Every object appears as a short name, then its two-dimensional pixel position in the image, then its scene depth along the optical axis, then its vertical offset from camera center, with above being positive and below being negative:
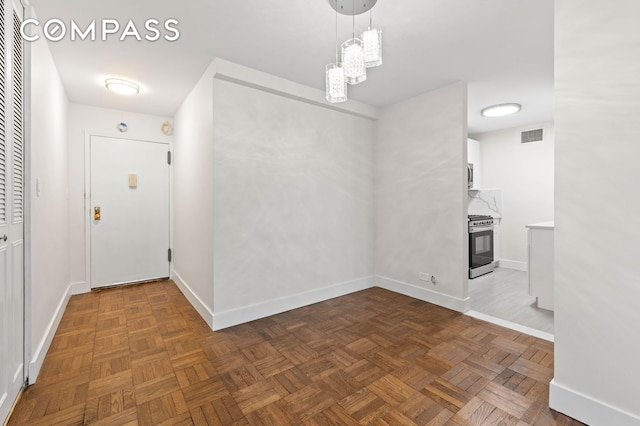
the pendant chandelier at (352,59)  1.48 +0.82
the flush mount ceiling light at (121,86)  2.89 +1.32
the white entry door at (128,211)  3.74 +0.01
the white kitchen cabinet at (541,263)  3.06 -0.57
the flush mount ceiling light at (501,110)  3.74 +1.38
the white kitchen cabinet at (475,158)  4.99 +0.95
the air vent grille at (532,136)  4.68 +1.26
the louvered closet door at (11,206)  1.46 +0.03
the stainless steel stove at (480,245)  4.34 -0.53
